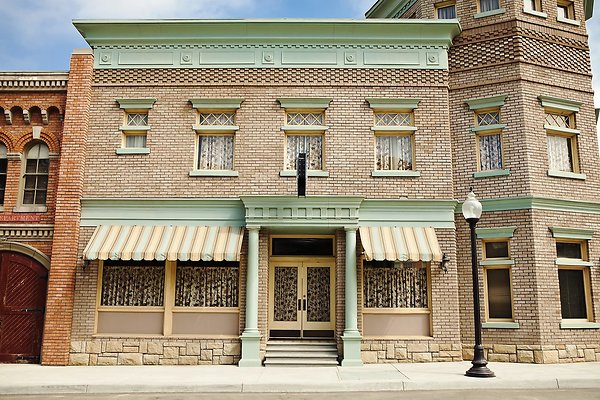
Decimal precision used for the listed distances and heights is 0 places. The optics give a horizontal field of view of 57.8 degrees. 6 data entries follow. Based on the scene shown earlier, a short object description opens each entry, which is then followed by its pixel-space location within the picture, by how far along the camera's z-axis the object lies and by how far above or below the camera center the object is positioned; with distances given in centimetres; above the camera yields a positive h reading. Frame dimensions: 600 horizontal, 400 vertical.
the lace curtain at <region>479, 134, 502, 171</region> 1412 +366
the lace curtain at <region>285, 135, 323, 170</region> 1419 +372
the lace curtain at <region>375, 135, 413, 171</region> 1419 +365
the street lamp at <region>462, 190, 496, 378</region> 1110 -8
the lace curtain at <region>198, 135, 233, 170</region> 1423 +364
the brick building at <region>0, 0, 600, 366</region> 1322 +256
